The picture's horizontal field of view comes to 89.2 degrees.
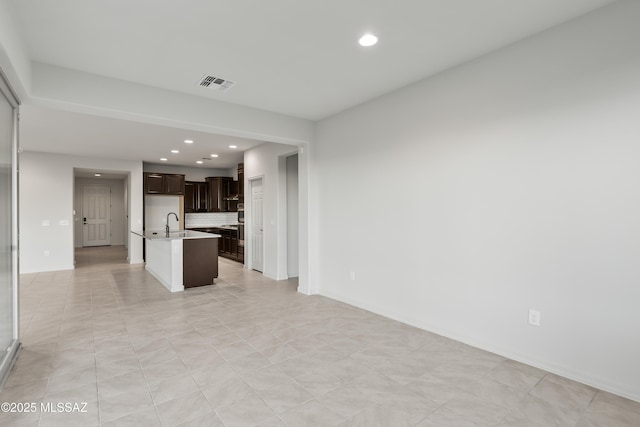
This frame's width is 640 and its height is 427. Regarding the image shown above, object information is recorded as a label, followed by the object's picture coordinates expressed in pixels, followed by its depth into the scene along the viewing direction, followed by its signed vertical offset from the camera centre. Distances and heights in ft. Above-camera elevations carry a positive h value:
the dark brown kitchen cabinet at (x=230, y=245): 26.66 -2.50
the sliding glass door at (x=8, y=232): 8.52 -0.35
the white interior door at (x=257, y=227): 22.66 -0.77
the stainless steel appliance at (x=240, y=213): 25.66 +0.26
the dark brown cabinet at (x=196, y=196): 31.45 +1.99
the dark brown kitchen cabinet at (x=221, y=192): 31.45 +2.37
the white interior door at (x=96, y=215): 37.83 +0.37
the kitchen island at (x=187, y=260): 17.84 -2.46
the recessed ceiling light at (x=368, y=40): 8.89 +4.89
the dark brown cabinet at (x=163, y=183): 28.73 +3.08
